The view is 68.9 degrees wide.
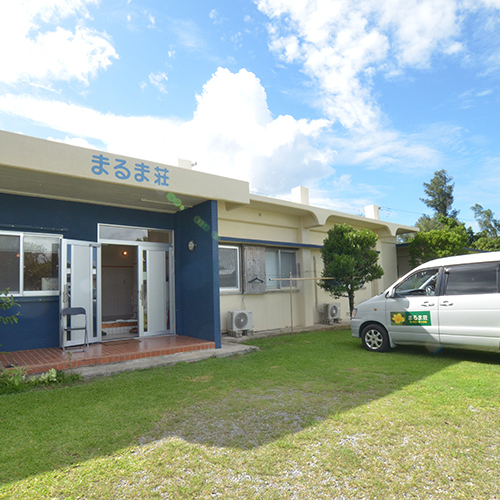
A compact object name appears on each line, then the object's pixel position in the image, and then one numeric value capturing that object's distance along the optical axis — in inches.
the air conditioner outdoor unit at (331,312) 468.8
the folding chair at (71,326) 262.1
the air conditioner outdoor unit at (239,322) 366.0
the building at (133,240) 245.6
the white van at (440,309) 234.5
